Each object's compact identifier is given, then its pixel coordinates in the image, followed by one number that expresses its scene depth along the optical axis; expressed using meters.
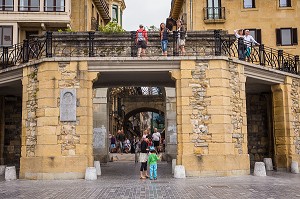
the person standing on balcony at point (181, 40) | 17.91
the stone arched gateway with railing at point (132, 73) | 16.78
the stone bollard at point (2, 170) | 19.69
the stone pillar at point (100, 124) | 25.73
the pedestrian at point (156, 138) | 23.78
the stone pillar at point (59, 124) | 16.66
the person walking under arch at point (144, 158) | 16.25
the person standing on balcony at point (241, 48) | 18.83
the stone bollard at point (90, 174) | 16.16
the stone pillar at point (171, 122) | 25.66
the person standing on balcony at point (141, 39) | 17.84
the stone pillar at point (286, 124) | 20.39
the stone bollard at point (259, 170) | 17.14
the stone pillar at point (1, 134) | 23.66
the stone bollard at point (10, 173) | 16.91
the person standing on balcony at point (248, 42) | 19.29
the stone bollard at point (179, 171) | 16.19
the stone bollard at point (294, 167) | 19.17
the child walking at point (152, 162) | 15.66
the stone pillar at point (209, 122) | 16.78
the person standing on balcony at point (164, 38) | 17.89
